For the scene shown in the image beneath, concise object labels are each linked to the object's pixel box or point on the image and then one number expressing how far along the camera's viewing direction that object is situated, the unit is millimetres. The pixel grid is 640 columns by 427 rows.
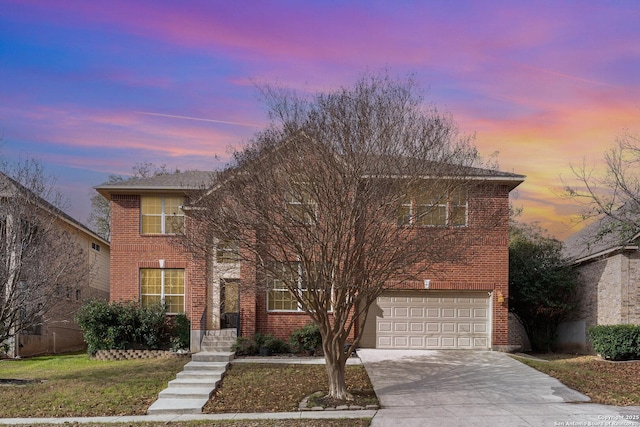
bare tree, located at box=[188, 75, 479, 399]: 13188
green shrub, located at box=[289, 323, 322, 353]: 19969
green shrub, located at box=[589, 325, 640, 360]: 19062
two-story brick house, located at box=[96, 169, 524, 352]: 20750
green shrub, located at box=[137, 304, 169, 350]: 20922
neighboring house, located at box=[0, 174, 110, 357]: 18359
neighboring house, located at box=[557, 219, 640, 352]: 20297
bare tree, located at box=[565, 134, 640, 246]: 17484
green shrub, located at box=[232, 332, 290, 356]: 19672
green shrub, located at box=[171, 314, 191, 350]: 20938
